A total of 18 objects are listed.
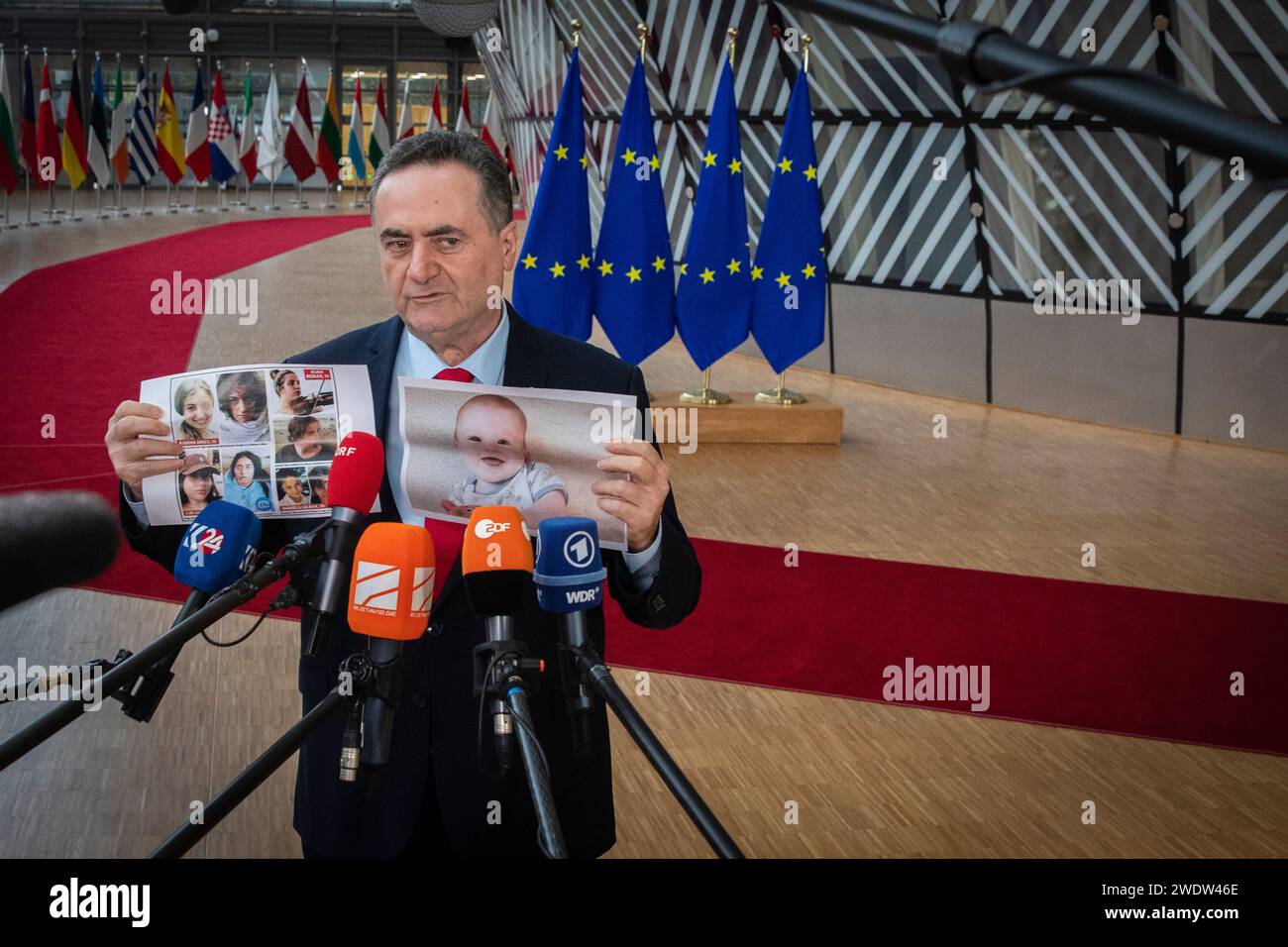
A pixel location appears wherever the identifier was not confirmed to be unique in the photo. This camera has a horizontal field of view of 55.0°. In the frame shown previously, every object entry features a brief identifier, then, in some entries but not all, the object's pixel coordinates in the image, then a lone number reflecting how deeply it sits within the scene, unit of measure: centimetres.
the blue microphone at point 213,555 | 155
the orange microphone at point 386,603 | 142
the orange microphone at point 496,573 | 145
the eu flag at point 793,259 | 957
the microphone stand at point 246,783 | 112
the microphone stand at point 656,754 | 108
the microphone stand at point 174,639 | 109
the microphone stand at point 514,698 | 111
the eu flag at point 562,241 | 923
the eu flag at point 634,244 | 942
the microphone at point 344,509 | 153
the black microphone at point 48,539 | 58
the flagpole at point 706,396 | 989
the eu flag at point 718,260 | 951
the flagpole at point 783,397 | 993
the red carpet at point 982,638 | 503
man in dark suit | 200
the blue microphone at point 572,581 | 144
